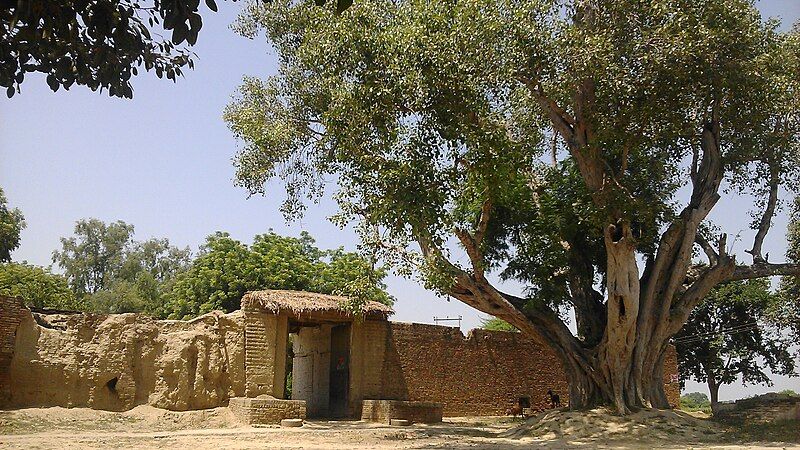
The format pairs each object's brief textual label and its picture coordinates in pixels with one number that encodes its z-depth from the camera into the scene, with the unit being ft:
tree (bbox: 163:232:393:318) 85.05
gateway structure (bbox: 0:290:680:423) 44.98
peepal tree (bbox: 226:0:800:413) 41.70
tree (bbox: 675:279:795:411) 90.94
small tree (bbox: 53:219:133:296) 130.00
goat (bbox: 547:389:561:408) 63.64
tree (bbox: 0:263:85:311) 85.10
